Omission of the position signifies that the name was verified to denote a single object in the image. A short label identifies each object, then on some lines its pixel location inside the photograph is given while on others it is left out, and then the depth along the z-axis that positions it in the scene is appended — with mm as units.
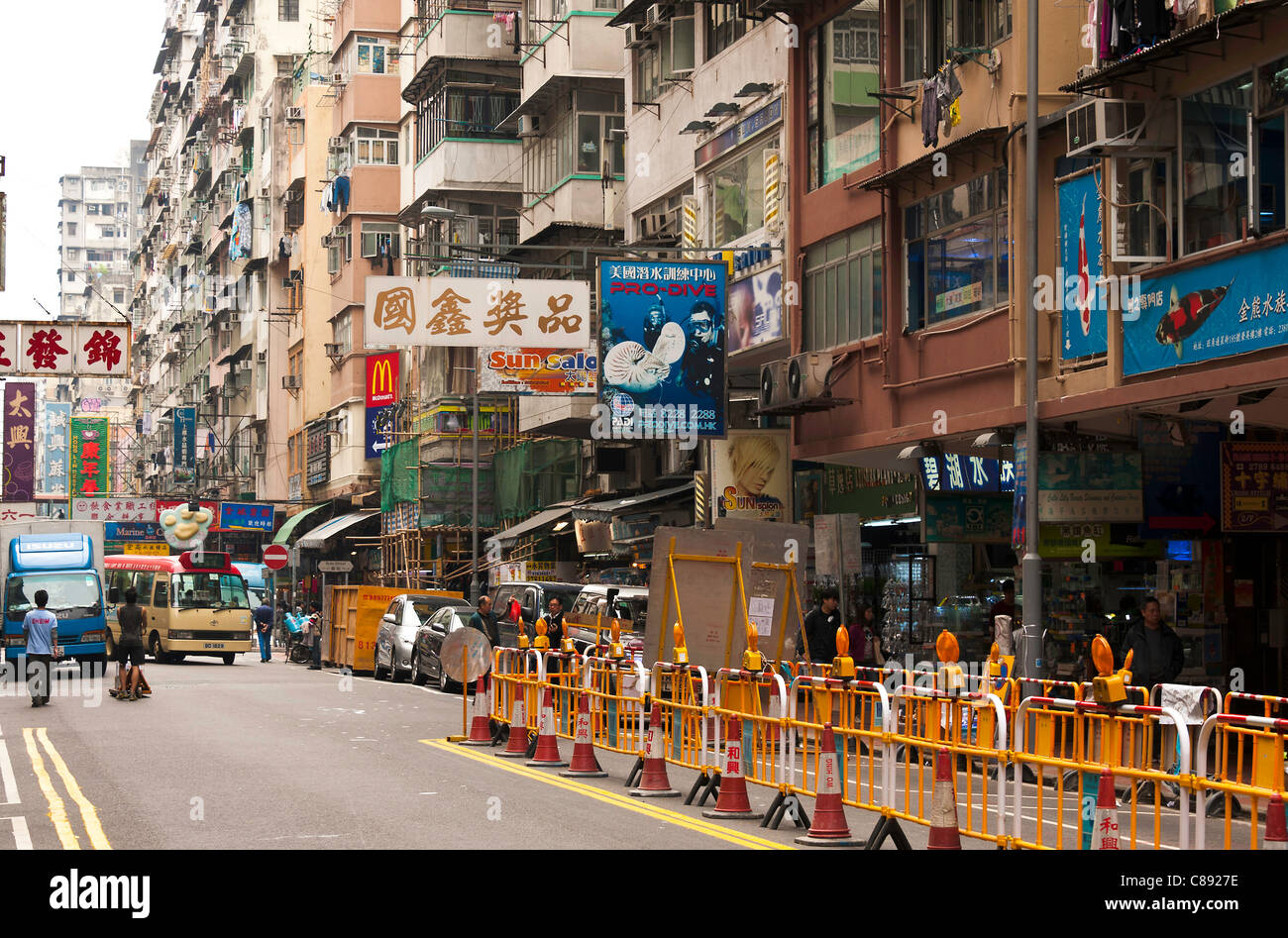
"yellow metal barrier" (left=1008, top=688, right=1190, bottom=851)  10070
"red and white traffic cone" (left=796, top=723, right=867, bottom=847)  12453
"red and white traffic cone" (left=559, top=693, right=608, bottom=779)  17312
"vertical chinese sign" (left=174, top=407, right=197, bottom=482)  90188
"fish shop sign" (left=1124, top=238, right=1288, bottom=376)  17562
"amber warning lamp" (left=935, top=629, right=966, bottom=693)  13047
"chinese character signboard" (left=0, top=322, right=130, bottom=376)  29453
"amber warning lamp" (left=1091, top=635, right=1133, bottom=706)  11009
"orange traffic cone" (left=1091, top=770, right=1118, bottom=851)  9766
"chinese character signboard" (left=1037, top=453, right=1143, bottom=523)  21141
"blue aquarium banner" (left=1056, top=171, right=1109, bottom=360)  20500
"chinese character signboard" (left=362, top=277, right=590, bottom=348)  26422
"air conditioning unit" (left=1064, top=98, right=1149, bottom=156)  19406
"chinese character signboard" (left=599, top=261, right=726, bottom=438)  29156
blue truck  36625
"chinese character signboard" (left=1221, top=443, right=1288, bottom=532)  20250
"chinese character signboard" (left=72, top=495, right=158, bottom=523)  78812
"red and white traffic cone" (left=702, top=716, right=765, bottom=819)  14016
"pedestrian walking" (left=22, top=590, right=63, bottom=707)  26297
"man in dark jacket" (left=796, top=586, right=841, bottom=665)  22578
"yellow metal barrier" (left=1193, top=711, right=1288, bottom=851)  9594
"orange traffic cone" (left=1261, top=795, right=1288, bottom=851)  8812
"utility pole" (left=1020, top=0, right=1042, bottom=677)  19141
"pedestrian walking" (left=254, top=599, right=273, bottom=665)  48969
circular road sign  54250
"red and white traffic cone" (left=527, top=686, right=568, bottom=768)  18172
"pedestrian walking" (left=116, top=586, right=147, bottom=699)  27547
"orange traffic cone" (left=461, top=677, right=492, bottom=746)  20547
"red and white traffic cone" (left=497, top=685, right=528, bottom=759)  19203
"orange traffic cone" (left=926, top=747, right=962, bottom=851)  10695
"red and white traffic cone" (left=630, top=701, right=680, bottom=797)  15617
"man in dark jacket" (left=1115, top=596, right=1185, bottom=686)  17578
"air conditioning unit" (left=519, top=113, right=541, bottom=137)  44125
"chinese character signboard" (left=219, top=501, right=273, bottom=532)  69562
